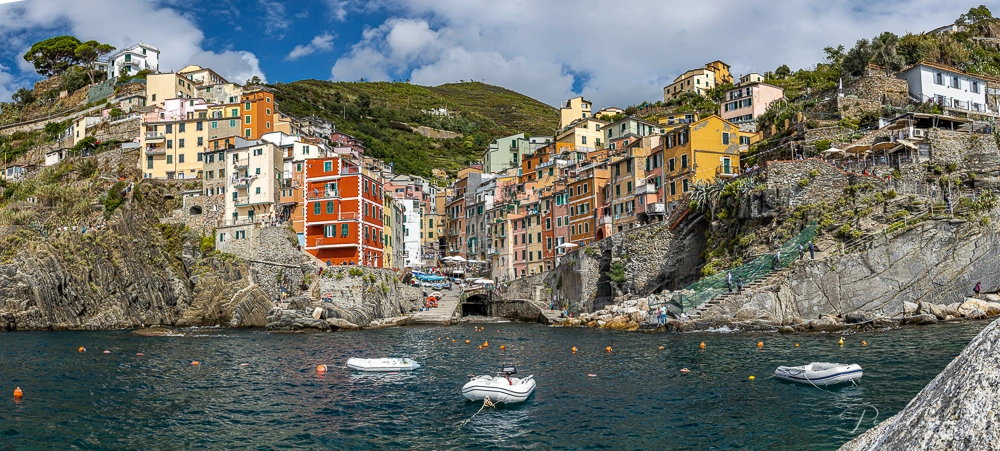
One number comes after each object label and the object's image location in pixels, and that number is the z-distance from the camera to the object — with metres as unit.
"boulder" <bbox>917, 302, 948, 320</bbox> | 43.47
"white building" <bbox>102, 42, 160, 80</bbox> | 122.50
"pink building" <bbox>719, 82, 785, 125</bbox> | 97.81
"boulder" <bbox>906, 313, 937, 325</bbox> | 42.91
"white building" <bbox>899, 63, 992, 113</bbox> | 71.25
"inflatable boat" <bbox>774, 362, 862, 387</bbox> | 26.78
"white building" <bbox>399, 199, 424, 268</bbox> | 103.81
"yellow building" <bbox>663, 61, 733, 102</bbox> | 129.00
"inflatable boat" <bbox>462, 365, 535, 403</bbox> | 25.59
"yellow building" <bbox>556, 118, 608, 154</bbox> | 106.56
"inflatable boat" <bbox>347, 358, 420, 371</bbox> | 35.19
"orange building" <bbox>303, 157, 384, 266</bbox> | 76.12
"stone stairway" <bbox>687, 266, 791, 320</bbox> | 49.06
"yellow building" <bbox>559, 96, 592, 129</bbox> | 124.38
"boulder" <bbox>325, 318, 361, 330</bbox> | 62.84
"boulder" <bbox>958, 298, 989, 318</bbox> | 43.31
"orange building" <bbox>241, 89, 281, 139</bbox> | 94.62
